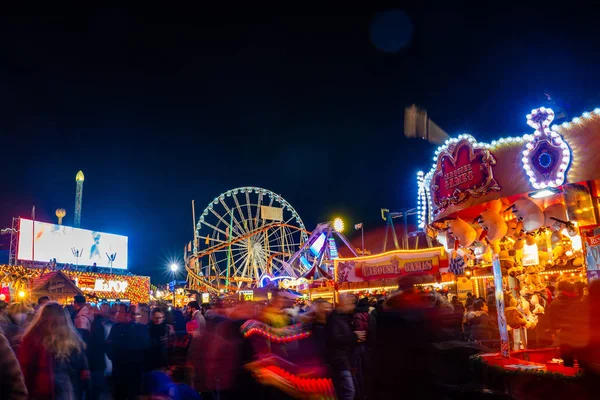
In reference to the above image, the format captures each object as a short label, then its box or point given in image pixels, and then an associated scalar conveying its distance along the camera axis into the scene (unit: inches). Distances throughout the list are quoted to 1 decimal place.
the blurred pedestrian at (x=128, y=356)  244.1
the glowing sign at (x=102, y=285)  1456.7
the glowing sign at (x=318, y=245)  1234.9
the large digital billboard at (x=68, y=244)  1583.4
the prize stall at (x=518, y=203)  236.8
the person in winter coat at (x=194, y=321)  306.0
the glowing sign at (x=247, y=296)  720.8
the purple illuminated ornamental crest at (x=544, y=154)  235.6
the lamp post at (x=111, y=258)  1980.8
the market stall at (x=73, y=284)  952.3
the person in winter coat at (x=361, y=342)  302.5
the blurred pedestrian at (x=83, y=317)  263.3
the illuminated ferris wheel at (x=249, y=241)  1450.5
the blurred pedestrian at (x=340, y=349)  242.4
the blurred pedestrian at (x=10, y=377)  122.2
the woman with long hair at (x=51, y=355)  174.1
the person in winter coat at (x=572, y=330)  162.2
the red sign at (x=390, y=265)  771.4
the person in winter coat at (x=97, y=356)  251.4
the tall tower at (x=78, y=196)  2792.8
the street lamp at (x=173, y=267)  1934.7
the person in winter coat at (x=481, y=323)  417.7
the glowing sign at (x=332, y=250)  1290.6
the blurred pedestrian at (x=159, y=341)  245.2
